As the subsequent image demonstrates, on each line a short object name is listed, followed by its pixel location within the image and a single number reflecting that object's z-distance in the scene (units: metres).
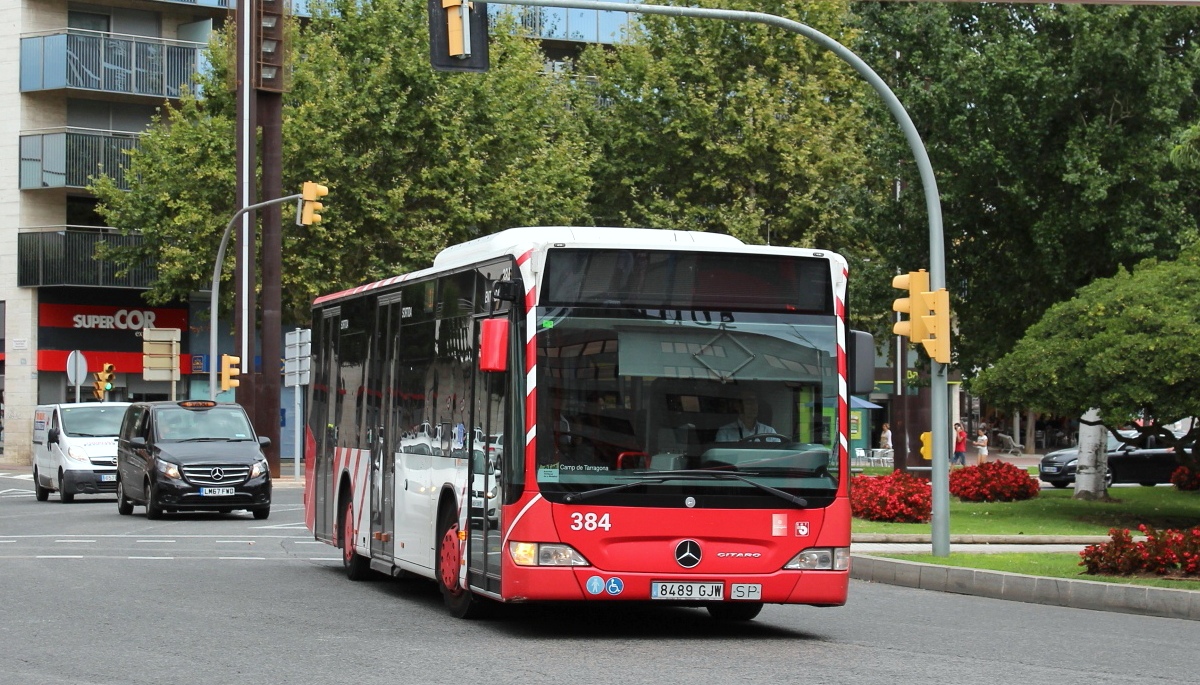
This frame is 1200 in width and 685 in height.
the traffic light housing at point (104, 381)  49.00
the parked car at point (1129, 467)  43.22
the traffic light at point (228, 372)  40.91
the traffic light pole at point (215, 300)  39.56
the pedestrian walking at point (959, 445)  57.81
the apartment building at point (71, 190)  55.34
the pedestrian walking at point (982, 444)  58.81
